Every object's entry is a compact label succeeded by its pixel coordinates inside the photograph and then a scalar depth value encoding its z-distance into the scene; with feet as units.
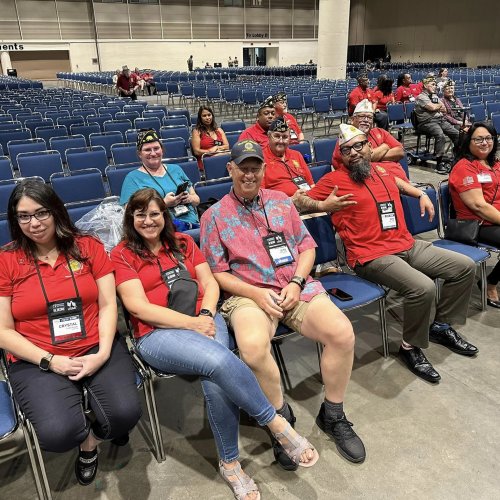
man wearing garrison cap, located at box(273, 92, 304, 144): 16.61
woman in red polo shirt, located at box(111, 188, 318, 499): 6.16
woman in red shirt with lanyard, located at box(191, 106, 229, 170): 17.28
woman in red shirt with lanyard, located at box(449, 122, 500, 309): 10.40
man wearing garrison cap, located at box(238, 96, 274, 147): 14.60
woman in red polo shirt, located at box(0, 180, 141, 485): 5.88
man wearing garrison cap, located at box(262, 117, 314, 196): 12.24
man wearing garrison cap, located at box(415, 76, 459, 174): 22.31
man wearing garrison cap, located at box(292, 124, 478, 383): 8.87
